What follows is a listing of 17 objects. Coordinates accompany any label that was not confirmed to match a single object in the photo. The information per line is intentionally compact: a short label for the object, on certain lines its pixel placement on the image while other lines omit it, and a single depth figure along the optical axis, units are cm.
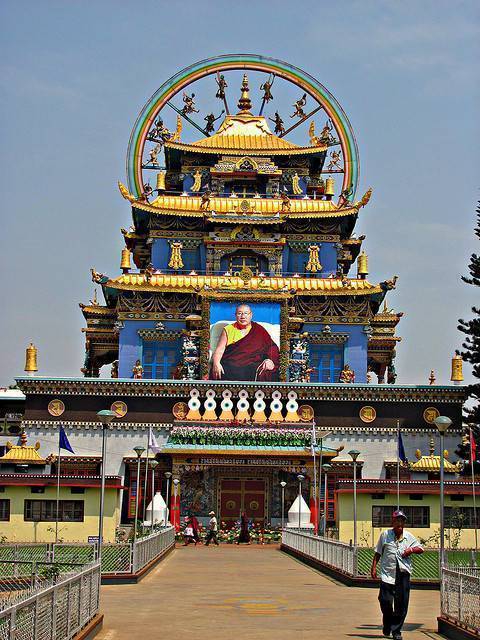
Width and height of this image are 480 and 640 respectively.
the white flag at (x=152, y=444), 4990
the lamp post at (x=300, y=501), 5031
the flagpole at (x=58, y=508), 4148
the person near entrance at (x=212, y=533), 4903
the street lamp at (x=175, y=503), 5378
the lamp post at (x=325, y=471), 4806
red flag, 4343
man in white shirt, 1797
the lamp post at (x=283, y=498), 5327
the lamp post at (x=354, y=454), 3997
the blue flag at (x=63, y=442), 4500
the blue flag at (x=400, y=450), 4574
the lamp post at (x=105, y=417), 2953
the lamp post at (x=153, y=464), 5087
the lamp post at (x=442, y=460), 2252
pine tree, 5484
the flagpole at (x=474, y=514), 4242
